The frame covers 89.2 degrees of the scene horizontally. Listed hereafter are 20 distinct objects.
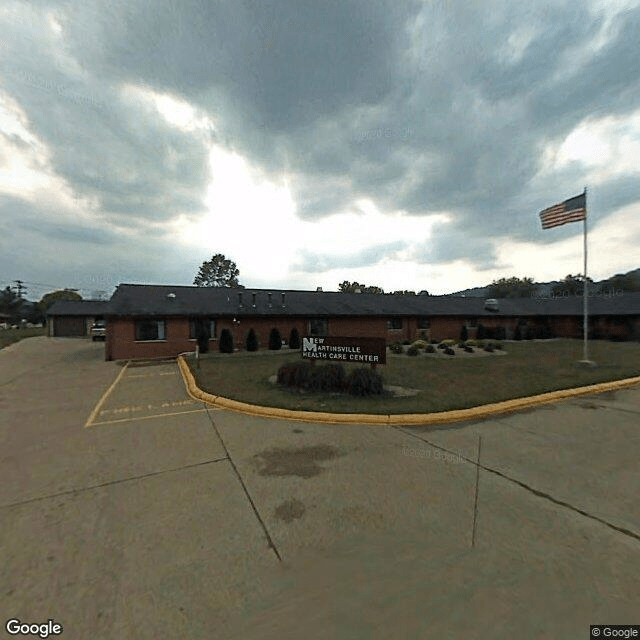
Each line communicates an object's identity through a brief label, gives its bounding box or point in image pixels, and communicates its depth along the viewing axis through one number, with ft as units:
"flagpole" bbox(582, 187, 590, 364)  45.01
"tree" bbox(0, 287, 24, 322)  250.57
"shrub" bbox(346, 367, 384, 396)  28.76
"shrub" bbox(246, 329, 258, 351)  69.51
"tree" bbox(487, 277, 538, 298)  257.55
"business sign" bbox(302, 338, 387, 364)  31.48
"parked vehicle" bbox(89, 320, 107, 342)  108.37
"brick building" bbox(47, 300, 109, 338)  133.59
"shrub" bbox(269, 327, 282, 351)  71.61
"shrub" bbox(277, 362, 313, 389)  31.35
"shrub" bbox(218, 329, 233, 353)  66.18
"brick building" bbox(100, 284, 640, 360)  64.39
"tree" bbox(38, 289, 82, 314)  248.52
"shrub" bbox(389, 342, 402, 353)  63.65
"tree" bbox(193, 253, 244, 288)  231.50
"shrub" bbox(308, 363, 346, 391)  30.42
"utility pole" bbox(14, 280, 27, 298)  304.95
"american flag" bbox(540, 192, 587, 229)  45.21
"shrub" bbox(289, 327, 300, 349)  73.00
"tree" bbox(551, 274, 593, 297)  231.30
